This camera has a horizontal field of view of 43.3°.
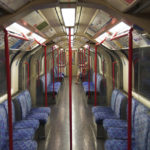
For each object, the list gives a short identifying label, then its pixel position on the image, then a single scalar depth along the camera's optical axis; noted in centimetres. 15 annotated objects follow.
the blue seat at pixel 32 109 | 459
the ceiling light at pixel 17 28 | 284
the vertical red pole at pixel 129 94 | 175
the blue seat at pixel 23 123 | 355
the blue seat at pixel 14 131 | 300
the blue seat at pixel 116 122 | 340
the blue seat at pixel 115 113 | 391
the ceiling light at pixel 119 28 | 269
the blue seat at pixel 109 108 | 455
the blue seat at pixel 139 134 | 255
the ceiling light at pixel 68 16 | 235
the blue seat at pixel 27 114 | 402
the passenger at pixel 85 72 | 1140
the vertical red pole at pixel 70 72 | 256
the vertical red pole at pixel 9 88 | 178
